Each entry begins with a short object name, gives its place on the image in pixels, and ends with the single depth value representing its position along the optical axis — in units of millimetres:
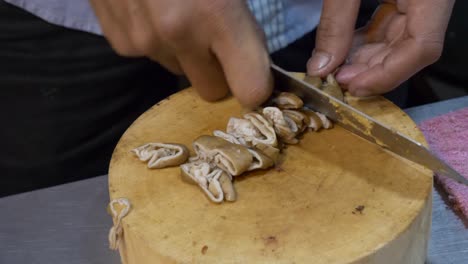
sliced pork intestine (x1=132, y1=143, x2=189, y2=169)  955
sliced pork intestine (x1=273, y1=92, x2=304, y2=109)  993
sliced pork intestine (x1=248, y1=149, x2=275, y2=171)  942
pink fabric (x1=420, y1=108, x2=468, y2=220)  1040
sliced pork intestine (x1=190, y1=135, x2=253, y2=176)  931
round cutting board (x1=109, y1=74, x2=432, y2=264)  876
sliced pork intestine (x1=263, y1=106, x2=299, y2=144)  974
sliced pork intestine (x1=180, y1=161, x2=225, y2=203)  918
